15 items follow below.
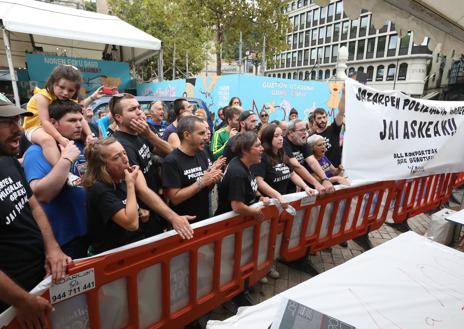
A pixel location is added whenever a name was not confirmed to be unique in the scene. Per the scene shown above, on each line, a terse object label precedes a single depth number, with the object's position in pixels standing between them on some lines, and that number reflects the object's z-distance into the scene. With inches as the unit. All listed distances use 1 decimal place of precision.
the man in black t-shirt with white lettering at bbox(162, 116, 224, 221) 93.1
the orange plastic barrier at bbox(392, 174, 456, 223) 163.6
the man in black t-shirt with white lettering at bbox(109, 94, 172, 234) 96.4
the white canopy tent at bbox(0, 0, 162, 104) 276.4
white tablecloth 53.9
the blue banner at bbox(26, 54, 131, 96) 374.3
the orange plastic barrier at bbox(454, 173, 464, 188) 213.5
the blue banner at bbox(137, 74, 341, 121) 362.3
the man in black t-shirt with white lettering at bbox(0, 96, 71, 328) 54.1
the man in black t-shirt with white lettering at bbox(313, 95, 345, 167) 158.7
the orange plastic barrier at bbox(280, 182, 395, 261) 120.7
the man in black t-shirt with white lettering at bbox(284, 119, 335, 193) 133.0
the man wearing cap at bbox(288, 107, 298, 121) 308.7
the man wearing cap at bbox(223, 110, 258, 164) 151.6
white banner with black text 119.6
